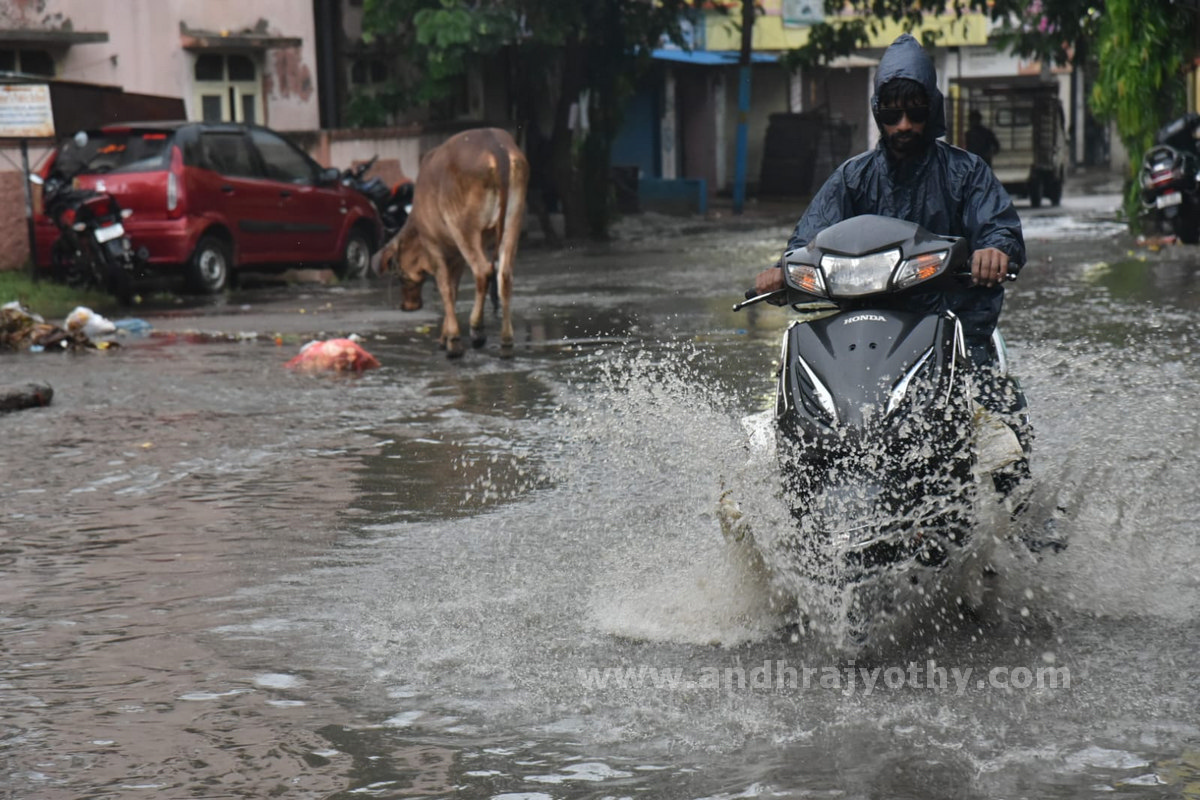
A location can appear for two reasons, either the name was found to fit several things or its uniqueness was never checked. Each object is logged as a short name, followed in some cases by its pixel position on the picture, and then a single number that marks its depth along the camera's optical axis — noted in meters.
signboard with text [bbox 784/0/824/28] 46.44
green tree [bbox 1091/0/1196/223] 19.28
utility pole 34.44
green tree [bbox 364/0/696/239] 25.19
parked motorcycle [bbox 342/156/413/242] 22.59
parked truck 34.12
